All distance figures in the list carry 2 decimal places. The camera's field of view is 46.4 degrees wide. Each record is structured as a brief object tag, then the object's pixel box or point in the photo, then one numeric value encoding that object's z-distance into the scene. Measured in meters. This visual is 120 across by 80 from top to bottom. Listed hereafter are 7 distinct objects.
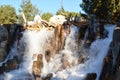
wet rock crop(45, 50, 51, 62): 12.18
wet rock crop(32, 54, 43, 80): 11.17
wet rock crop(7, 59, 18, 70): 12.15
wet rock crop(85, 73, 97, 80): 9.53
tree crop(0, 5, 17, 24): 26.53
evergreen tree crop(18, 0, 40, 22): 29.88
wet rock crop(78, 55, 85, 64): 11.00
